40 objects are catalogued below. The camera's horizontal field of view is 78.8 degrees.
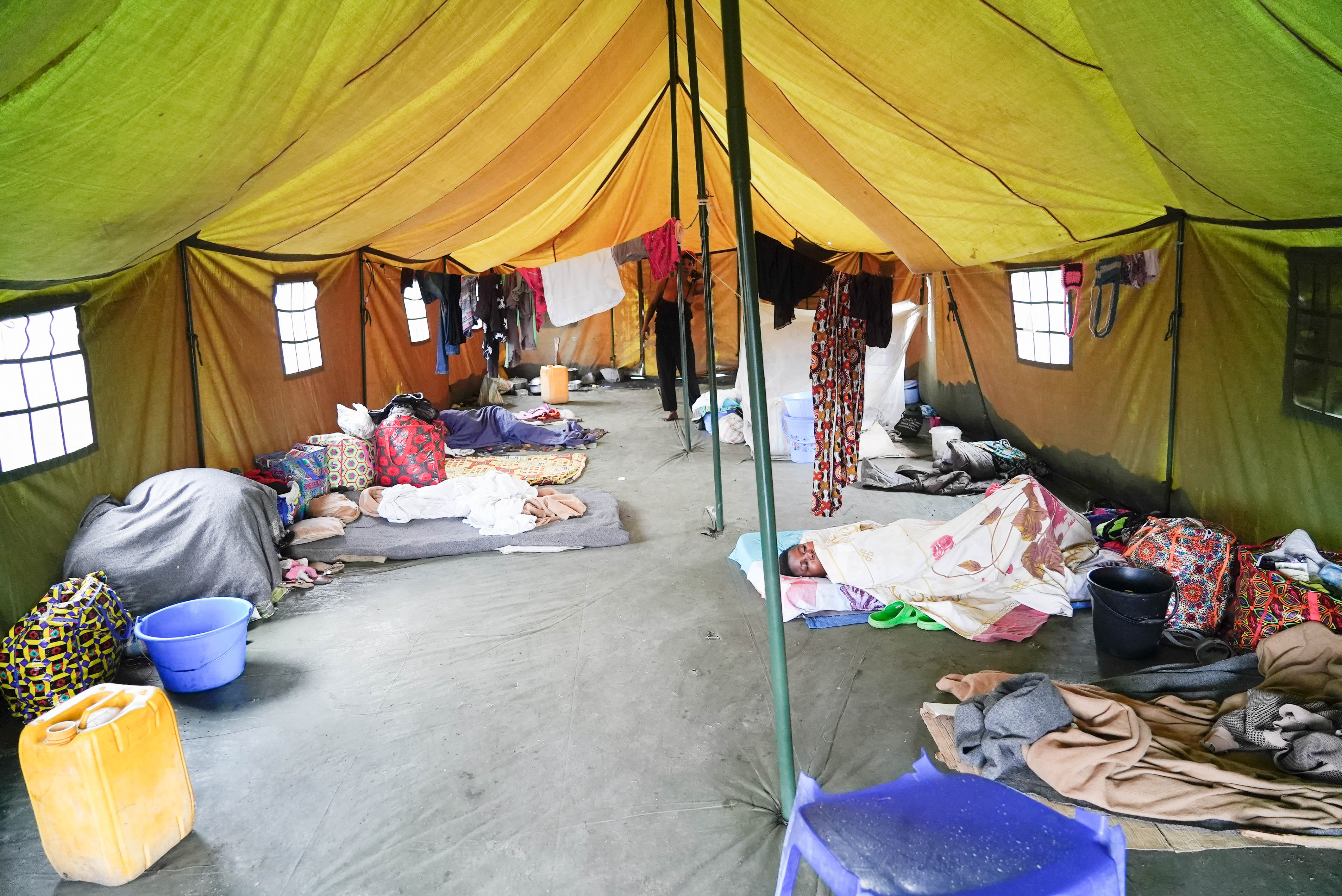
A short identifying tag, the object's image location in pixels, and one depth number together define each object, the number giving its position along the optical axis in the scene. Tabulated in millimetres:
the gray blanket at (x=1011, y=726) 2576
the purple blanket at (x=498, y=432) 8258
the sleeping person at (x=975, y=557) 3963
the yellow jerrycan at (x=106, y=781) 2193
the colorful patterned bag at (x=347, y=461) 5832
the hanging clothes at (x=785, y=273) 5383
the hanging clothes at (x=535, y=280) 9422
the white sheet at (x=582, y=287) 7555
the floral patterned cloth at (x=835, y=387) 4734
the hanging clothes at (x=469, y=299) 9703
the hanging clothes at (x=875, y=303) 4738
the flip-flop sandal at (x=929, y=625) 3771
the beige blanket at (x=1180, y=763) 2291
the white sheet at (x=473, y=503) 5246
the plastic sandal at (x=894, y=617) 3830
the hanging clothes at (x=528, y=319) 10336
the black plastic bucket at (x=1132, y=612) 3256
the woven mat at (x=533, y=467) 6785
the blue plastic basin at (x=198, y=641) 3238
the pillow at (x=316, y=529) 4922
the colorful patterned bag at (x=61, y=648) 3055
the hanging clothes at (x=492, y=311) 9773
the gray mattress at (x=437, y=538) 4961
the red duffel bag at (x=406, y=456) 6230
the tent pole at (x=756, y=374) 2385
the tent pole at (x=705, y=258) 4578
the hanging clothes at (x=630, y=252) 7320
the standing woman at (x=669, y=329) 8414
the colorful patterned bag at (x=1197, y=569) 3502
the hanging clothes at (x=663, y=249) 6855
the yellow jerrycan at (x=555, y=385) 11047
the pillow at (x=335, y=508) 5305
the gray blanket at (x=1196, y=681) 2947
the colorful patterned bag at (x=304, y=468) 5324
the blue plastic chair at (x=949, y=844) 1346
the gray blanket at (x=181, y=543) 3750
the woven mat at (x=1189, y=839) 2209
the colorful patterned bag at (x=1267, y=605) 2977
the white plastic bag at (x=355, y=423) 6426
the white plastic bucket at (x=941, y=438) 6879
